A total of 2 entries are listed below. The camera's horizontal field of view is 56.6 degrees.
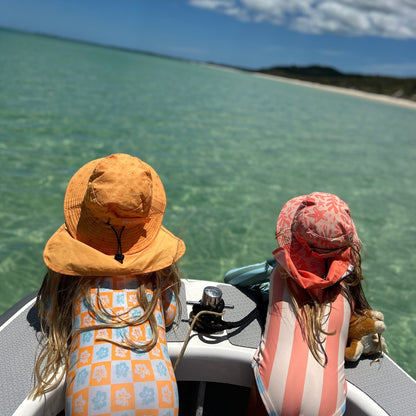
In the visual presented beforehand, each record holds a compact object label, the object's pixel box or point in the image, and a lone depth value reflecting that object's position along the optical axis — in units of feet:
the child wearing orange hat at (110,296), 4.39
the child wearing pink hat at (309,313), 5.29
